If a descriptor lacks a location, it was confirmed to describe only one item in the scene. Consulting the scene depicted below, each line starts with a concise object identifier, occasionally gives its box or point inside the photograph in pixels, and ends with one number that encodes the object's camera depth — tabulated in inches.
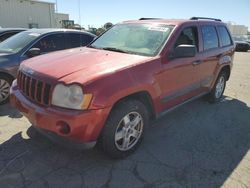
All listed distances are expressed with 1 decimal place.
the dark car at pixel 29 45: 155.1
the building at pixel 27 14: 682.0
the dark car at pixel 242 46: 707.7
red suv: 82.2
